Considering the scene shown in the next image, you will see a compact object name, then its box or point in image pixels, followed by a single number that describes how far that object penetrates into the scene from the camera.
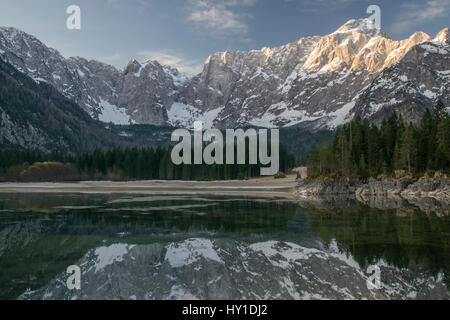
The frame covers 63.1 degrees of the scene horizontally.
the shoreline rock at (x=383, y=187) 66.38
